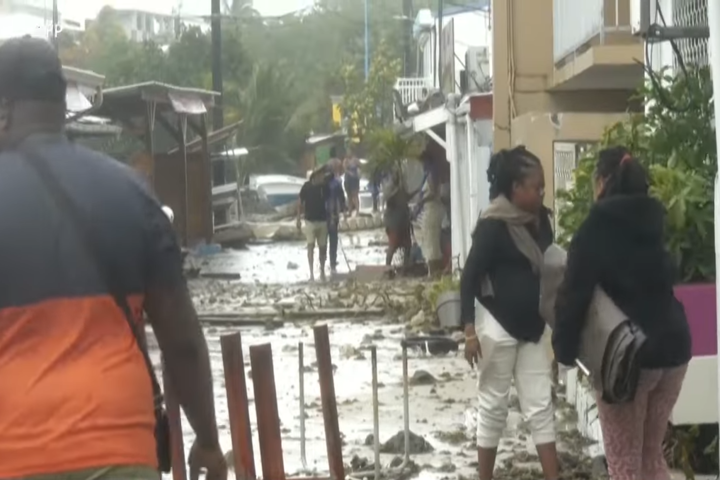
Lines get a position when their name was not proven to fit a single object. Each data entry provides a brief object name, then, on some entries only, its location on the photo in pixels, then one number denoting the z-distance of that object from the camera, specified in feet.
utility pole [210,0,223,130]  135.95
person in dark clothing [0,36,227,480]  11.41
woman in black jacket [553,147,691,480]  20.39
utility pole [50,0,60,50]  77.36
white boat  174.81
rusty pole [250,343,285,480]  23.81
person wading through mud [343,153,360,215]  130.11
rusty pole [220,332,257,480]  24.04
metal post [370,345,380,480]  27.53
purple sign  23.56
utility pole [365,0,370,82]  191.19
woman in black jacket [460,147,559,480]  24.66
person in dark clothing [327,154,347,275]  79.82
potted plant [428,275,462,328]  48.31
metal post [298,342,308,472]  29.32
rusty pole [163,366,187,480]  23.63
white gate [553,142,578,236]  38.99
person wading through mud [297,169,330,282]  77.46
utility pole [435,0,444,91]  120.37
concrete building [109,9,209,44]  187.52
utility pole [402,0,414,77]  180.96
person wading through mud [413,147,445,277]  73.87
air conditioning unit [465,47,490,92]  84.42
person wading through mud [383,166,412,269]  77.25
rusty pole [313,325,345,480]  24.75
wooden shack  84.43
